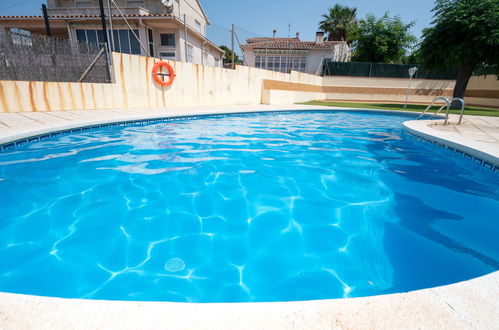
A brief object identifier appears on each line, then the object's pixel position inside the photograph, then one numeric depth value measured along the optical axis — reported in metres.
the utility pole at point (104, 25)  8.90
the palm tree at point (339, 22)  36.22
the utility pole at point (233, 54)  12.92
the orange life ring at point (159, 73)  10.52
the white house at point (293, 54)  26.05
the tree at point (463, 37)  13.99
